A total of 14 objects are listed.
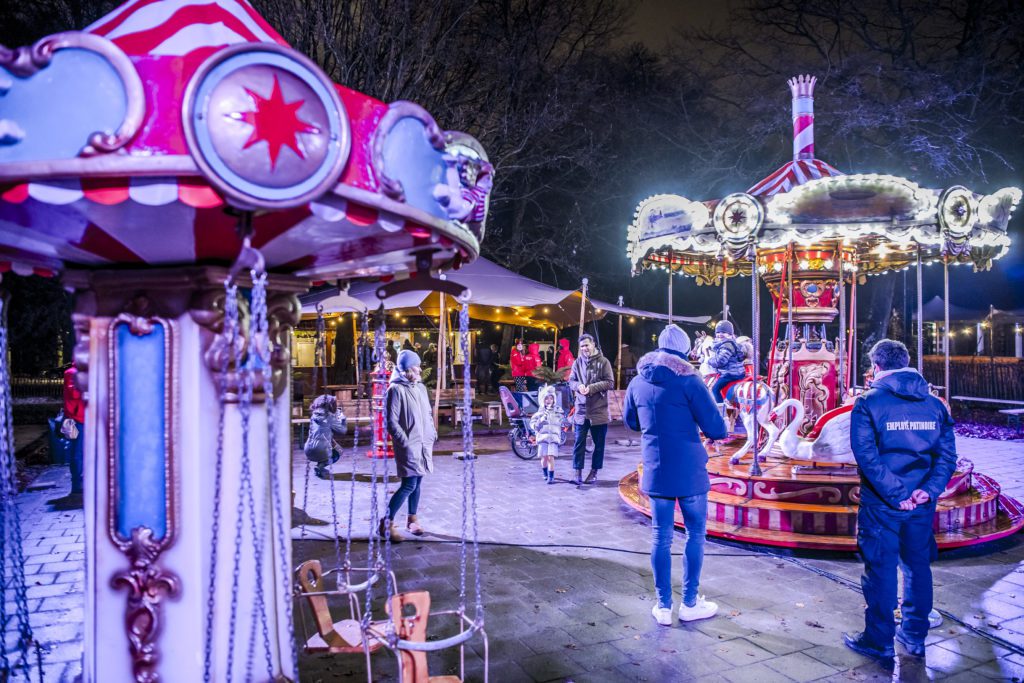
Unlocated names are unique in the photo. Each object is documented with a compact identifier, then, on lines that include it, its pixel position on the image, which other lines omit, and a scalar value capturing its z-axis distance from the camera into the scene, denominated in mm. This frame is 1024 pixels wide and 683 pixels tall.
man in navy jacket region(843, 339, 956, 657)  3834
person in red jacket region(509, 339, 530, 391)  15978
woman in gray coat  6004
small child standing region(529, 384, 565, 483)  8734
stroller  10914
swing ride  1957
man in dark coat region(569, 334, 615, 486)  8469
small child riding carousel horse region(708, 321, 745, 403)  8062
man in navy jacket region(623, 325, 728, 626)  4227
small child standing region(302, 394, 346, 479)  7759
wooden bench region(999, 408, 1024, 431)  14267
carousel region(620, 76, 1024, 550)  6211
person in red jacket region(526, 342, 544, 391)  16000
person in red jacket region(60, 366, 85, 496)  7434
